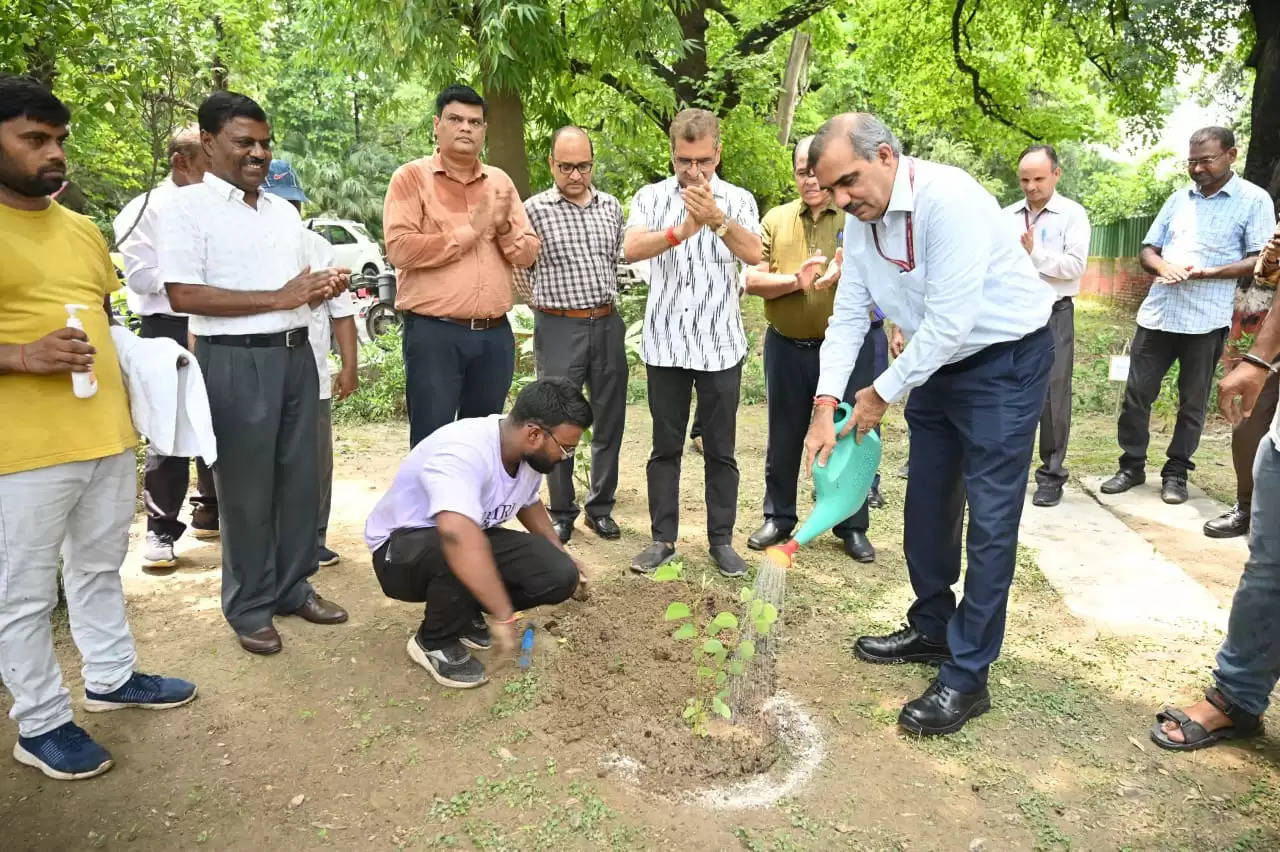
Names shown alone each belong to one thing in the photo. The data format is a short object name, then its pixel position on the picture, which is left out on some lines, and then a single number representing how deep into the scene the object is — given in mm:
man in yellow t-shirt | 2424
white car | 16172
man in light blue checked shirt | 4926
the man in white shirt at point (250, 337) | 3068
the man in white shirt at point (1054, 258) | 5000
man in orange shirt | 3789
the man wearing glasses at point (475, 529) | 2707
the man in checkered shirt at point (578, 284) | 4289
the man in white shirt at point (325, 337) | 3551
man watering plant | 2633
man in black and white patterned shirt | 3994
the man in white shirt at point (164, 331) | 3988
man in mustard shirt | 4051
